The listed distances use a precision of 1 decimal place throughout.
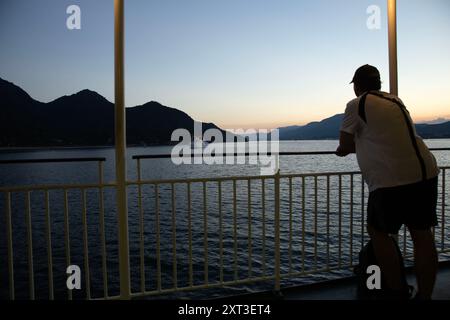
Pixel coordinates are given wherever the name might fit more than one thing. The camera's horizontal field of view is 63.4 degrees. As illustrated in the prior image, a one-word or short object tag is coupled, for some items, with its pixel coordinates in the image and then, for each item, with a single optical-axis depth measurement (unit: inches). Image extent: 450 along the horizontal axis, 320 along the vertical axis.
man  70.2
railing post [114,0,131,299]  82.7
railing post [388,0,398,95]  103.3
